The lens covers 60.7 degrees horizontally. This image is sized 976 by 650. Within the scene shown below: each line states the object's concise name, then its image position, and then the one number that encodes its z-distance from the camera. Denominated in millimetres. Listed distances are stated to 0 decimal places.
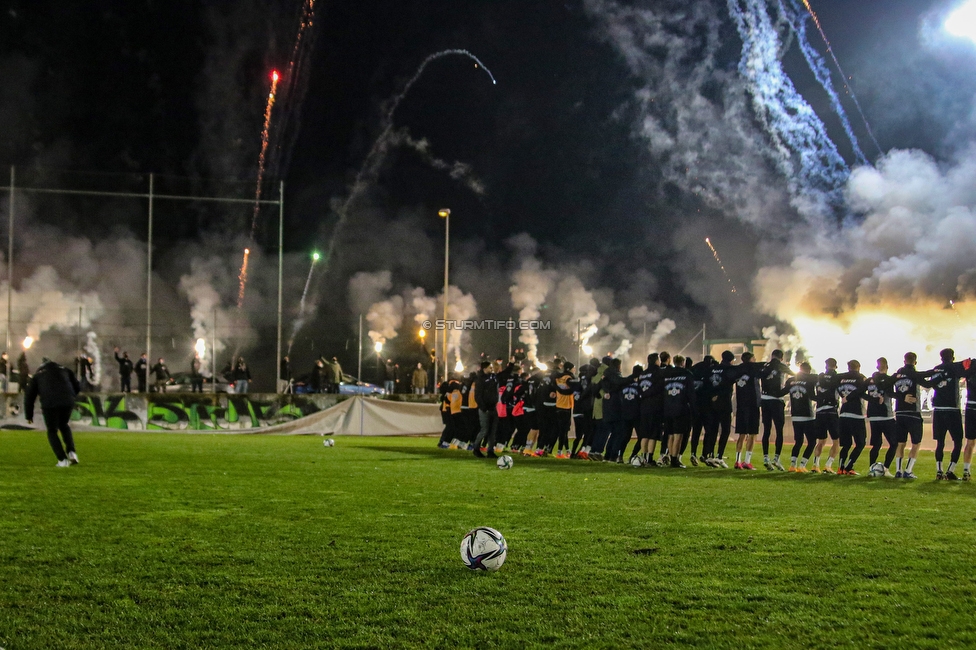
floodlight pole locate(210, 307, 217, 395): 24906
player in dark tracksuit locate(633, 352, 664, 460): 14234
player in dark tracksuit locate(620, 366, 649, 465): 14688
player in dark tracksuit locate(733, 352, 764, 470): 14023
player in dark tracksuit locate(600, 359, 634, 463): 14945
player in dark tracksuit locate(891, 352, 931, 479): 12553
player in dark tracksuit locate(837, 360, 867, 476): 13164
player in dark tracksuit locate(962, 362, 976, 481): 11891
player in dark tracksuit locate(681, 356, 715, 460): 14312
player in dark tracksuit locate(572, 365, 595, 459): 16688
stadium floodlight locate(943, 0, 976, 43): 28812
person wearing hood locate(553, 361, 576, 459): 16609
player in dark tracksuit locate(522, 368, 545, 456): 17797
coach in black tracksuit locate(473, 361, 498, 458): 15906
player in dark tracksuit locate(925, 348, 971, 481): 12078
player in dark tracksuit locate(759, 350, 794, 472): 13734
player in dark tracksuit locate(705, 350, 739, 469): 14039
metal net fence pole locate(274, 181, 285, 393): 25609
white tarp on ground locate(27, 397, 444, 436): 25094
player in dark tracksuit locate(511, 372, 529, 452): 17750
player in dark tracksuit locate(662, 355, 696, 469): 13820
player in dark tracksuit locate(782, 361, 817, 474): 13797
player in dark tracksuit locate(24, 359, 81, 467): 12344
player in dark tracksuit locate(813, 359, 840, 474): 13595
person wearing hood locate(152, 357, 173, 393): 25997
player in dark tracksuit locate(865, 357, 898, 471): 12914
